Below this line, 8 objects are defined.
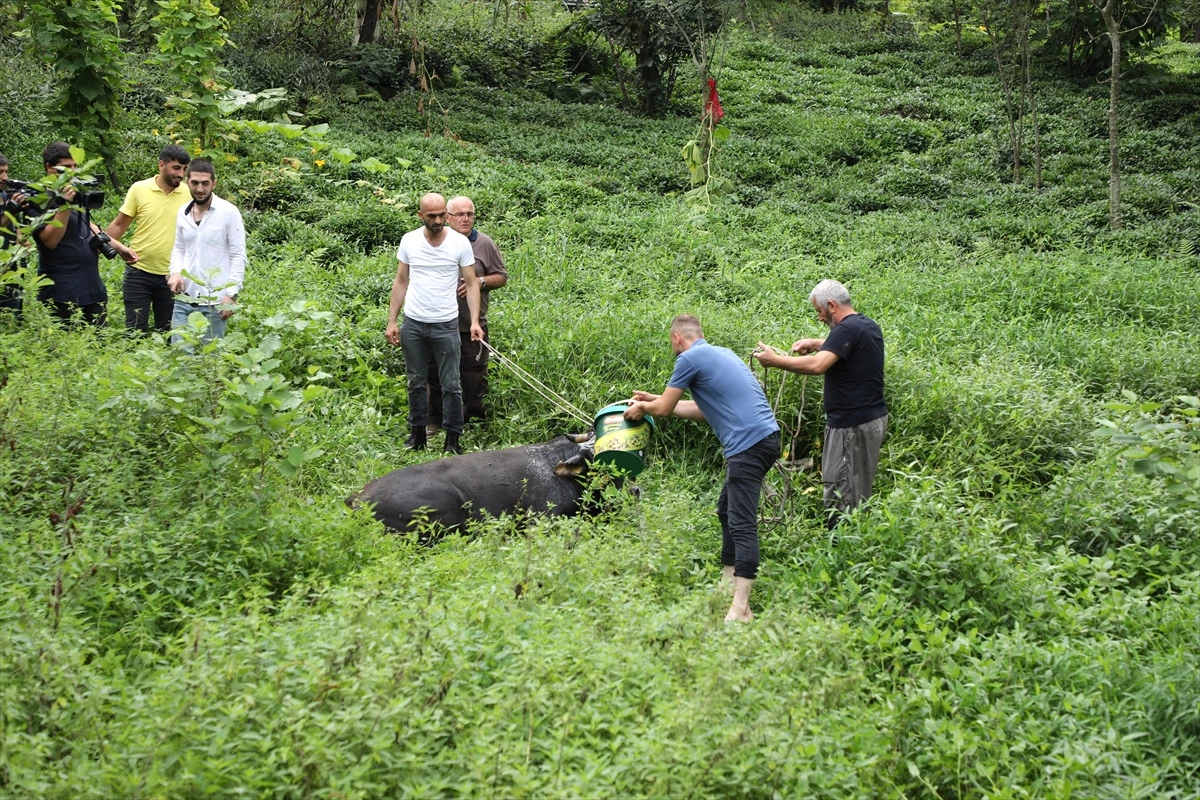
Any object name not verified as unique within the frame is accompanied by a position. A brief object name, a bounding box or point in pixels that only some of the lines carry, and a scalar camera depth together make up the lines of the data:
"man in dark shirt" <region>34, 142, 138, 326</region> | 7.85
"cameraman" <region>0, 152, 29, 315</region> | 6.98
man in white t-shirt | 7.55
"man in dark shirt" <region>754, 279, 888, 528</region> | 6.32
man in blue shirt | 5.89
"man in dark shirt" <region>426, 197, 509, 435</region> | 8.15
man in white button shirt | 7.31
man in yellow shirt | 8.04
